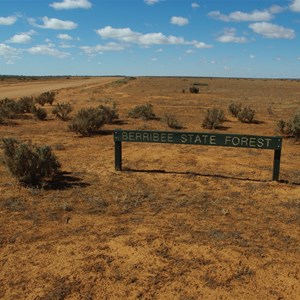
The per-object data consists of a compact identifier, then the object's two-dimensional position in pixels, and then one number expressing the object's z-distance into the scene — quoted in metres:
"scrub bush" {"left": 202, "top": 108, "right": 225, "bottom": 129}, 15.15
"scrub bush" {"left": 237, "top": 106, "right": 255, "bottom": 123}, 17.03
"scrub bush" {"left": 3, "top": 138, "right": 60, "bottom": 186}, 7.30
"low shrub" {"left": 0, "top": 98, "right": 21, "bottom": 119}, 17.23
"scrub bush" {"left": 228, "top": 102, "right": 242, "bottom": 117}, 19.62
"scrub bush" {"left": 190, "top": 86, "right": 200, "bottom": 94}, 39.66
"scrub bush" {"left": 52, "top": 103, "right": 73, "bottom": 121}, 17.48
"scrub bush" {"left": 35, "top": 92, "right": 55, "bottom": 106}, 25.14
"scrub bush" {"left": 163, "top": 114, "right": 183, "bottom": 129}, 15.09
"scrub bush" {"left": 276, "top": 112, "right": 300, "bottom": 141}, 12.48
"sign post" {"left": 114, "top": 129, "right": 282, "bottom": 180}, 7.61
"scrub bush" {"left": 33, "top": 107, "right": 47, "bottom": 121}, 17.56
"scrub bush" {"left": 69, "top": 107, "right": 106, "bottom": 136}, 13.20
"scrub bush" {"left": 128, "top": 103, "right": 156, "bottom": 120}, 17.61
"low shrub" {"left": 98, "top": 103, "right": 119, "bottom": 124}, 16.06
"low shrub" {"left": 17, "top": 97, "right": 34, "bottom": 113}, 20.09
